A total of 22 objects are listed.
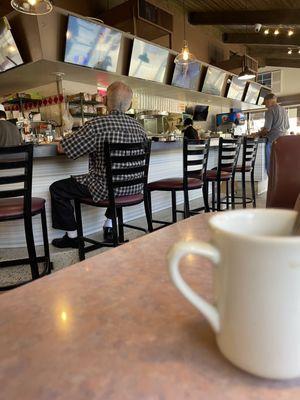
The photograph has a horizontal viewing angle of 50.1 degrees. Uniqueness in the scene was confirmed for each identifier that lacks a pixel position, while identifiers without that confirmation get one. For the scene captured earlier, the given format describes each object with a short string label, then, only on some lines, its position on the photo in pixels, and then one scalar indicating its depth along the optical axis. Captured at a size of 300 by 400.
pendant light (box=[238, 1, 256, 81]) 7.56
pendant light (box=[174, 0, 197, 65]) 5.58
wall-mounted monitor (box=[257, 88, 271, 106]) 10.87
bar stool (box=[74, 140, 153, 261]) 2.20
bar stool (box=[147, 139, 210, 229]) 2.92
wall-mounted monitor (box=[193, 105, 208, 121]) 8.68
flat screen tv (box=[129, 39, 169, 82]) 5.32
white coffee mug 0.28
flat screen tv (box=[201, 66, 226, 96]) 7.45
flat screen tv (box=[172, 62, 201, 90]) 6.41
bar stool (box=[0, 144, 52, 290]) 1.88
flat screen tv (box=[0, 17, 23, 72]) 4.15
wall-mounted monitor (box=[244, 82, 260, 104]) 9.80
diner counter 2.84
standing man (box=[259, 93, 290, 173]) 5.70
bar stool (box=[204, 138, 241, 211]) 3.48
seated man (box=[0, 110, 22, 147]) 3.45
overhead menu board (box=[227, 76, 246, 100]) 8.65
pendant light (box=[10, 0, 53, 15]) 3.23
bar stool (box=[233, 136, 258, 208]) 4.04
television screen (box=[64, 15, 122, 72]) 4.29
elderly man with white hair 2.32
